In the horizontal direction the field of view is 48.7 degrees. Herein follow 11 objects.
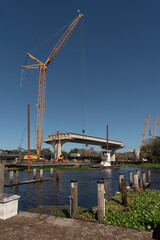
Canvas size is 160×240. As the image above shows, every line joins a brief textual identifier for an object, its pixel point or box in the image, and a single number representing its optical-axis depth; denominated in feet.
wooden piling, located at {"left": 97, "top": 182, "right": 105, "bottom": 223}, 28.19
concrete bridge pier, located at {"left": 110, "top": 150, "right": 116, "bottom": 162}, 388.94
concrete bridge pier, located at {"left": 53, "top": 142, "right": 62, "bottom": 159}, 293.51
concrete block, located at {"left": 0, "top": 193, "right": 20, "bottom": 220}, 24.99
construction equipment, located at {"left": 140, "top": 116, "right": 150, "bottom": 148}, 538.92
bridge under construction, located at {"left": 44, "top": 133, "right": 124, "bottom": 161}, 288.00
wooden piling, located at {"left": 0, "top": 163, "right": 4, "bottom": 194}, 30.17
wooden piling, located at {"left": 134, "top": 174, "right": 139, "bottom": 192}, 58.08
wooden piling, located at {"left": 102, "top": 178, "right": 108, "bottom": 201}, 44.83
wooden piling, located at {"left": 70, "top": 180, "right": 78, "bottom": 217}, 31.50
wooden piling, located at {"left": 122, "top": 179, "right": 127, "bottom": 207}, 41.66
